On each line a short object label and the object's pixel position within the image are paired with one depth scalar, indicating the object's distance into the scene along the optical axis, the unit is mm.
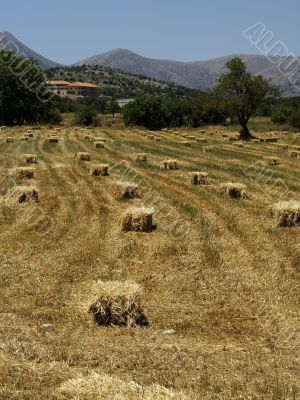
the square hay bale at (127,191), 22188
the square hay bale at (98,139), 49412
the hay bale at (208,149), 42844
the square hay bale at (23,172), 26812
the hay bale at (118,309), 10359
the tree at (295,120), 71938
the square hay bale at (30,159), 32812
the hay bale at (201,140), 53475
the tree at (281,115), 81312
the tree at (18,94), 85000
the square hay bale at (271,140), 55031
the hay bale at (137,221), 17047
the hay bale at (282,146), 46850
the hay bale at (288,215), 17469
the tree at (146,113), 88500
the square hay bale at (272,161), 34438
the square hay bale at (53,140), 47938
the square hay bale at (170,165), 31406
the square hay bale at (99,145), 43844
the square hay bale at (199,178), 26000
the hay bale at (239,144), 47897
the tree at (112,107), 136750
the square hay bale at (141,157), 35031
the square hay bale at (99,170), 27719
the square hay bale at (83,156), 34406
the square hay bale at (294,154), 39531
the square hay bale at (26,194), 20750
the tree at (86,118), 96500
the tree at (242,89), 58250
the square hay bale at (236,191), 22547
